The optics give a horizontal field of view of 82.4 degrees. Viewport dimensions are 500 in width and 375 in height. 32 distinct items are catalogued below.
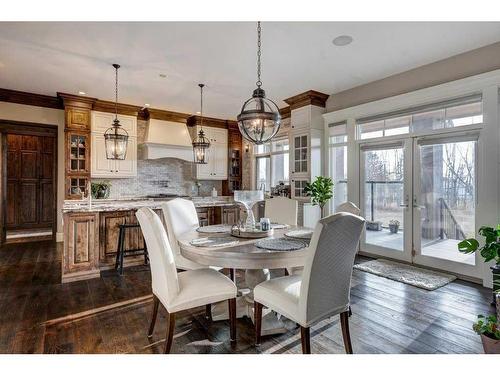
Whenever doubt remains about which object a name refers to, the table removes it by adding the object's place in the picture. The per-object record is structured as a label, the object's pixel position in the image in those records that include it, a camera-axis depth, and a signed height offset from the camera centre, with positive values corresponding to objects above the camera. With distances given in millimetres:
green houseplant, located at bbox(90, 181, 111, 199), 5871 -40
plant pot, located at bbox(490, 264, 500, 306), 2807 -815
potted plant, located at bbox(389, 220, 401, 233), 4484 -594
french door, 3703 -160
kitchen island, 3621 -647
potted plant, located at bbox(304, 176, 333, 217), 4910 -34
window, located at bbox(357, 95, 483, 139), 3602 +996
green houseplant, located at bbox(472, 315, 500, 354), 1818 -953
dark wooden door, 6875 +149
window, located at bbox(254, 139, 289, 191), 6793 +610
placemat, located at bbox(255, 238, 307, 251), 2072 -432
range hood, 6383 +1067
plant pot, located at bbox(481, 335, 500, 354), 1811 -1012
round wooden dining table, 1991 -491
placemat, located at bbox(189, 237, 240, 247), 2205 -431
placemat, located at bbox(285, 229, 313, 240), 2459 -414
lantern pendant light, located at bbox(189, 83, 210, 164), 5248 +709
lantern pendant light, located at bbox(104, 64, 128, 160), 4234 +669
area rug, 3453 -1141
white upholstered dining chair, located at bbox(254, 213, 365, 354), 1732 -621
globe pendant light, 2453 +577
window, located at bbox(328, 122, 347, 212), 5230 +515
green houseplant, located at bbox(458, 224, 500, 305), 2150 -445
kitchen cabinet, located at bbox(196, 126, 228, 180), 7219 +780
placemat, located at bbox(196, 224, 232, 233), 2729 -406
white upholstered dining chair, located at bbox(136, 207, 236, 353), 1971 -719
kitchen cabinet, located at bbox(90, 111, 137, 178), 5742 +772
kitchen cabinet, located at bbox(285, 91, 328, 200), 5301 +985
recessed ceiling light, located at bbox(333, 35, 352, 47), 3215 +1705
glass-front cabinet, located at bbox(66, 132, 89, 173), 5444 +701
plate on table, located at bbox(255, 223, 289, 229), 2994 -409
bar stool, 3902 -926
